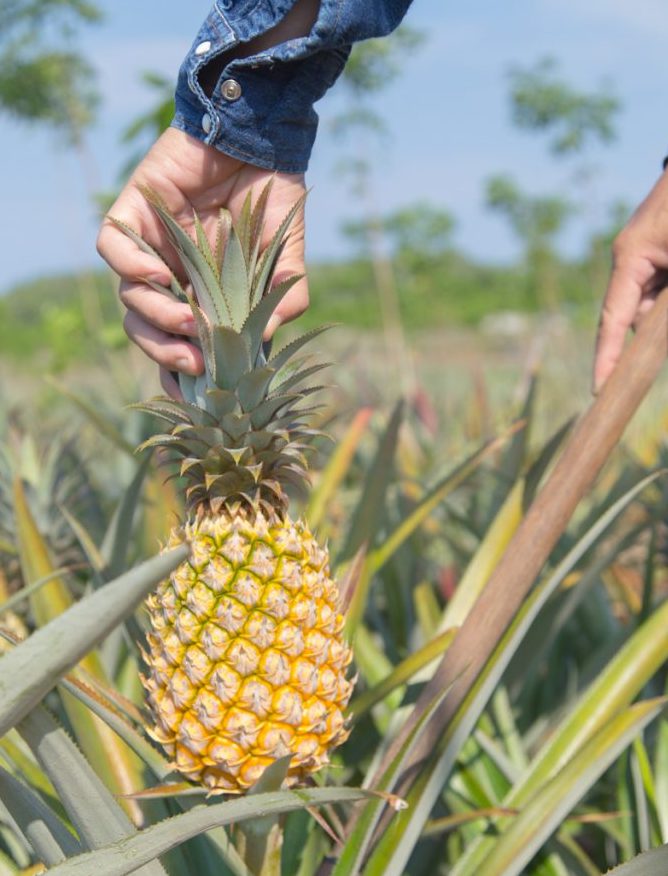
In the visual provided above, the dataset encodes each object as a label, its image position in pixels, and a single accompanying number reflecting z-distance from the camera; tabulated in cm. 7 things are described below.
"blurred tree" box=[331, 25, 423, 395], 748
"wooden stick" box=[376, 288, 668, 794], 104
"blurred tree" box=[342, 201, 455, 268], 1706
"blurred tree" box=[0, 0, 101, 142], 686
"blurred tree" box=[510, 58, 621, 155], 1141
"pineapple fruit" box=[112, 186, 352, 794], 93
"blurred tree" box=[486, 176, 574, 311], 1578
